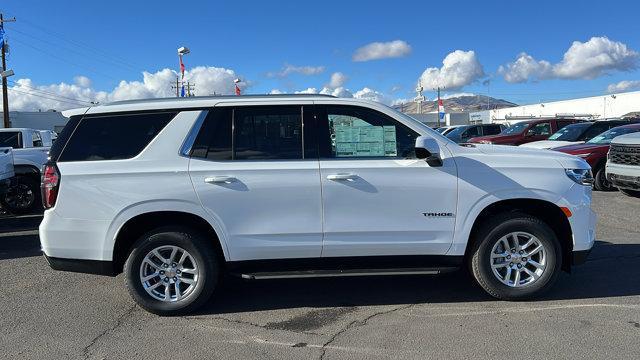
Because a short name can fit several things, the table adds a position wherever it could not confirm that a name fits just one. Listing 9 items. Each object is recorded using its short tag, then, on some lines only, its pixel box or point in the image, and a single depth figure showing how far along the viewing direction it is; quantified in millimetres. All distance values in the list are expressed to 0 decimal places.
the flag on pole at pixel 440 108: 50062
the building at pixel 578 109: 52550
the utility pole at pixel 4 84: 32219
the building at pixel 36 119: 56531
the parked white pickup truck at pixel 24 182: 10414
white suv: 4441
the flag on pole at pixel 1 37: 30722
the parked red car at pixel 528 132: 17594
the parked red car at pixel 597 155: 11828
